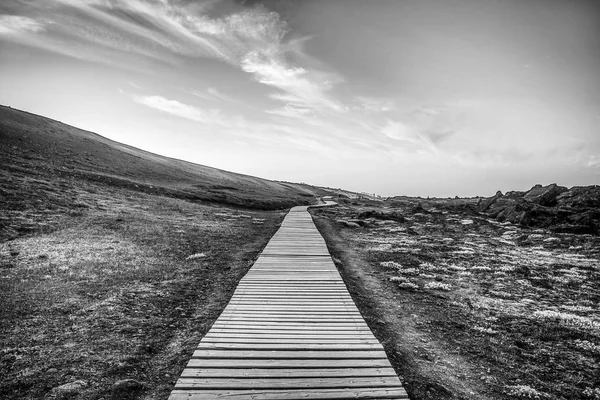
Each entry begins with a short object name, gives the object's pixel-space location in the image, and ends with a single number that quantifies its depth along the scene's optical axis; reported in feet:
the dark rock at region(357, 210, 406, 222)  160.15
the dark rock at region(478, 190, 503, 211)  202.83
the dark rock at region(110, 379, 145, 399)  24.50
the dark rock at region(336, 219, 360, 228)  135.64
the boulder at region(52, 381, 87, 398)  24.09
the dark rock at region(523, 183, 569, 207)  175.83
